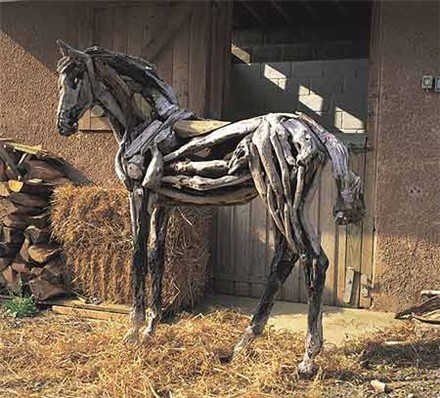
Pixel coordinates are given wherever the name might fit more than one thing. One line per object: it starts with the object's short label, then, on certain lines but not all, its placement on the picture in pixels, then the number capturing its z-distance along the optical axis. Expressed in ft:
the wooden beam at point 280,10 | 26.73
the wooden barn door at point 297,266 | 19.85
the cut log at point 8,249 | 21.53
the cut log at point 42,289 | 20.89
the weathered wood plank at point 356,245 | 19.88
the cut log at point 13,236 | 21.35
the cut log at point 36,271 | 21.13
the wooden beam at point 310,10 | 26.94
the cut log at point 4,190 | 21.22
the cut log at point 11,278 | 21.42
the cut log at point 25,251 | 21.21
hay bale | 19.38
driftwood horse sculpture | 12.92
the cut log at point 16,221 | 21.23
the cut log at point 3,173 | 21.67
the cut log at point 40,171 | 21.62
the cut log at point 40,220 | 21.25
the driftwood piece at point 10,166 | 21.45
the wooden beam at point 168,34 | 21.36
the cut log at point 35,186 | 21.11
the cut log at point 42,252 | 20.98
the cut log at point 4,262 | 21.59
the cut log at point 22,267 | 21.29
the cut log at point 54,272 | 21.09
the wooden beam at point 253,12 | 27.36
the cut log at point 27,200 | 21.09
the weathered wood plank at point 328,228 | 20.33
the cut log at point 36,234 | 21.09
